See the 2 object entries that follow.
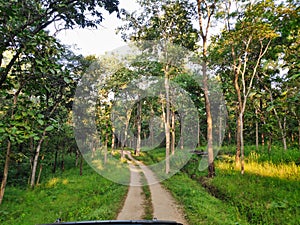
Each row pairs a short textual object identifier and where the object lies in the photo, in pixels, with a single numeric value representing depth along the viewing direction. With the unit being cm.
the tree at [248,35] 1168
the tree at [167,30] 1862
